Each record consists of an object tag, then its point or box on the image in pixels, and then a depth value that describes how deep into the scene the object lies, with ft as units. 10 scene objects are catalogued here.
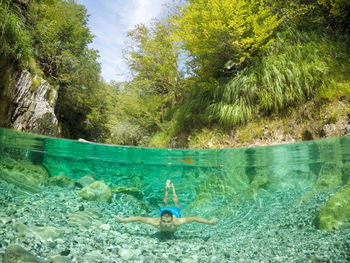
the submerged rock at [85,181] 20.89
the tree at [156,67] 45.29
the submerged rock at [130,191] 20.06
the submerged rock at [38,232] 9.33
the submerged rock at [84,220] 12.34
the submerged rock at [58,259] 8.36
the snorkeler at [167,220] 13.99
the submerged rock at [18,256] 7.29
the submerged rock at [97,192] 16.70
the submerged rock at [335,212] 12.34
